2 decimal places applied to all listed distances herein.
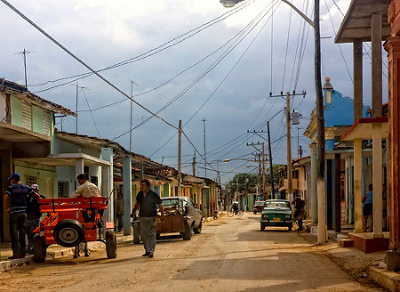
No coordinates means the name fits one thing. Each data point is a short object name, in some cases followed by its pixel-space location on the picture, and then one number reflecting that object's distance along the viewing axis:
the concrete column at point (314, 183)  27.74
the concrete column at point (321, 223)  17.41
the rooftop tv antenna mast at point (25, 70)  21.14
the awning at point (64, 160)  17.98
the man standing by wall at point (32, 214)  14.05
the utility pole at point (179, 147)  35.31
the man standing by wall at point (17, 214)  12.70
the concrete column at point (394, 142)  10.65
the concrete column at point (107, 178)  21.98
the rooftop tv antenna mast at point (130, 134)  30.78
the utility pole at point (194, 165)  73.70
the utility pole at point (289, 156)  37.22
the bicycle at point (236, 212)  65.88
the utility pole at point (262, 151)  69.81
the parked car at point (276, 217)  26.55
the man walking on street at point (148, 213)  13.45
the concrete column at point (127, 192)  23.14
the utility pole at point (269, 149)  55.42
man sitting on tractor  13.12
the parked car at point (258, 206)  74.99
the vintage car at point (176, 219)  19.38
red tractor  12.66
